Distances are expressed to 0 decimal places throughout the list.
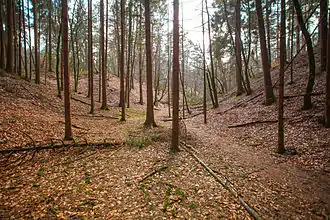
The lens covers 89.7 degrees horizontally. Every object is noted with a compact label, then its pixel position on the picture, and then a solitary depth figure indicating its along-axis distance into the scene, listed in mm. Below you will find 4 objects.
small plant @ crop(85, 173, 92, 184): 4785
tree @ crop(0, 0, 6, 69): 14578
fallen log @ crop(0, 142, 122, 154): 5680
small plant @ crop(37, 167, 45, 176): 5086
